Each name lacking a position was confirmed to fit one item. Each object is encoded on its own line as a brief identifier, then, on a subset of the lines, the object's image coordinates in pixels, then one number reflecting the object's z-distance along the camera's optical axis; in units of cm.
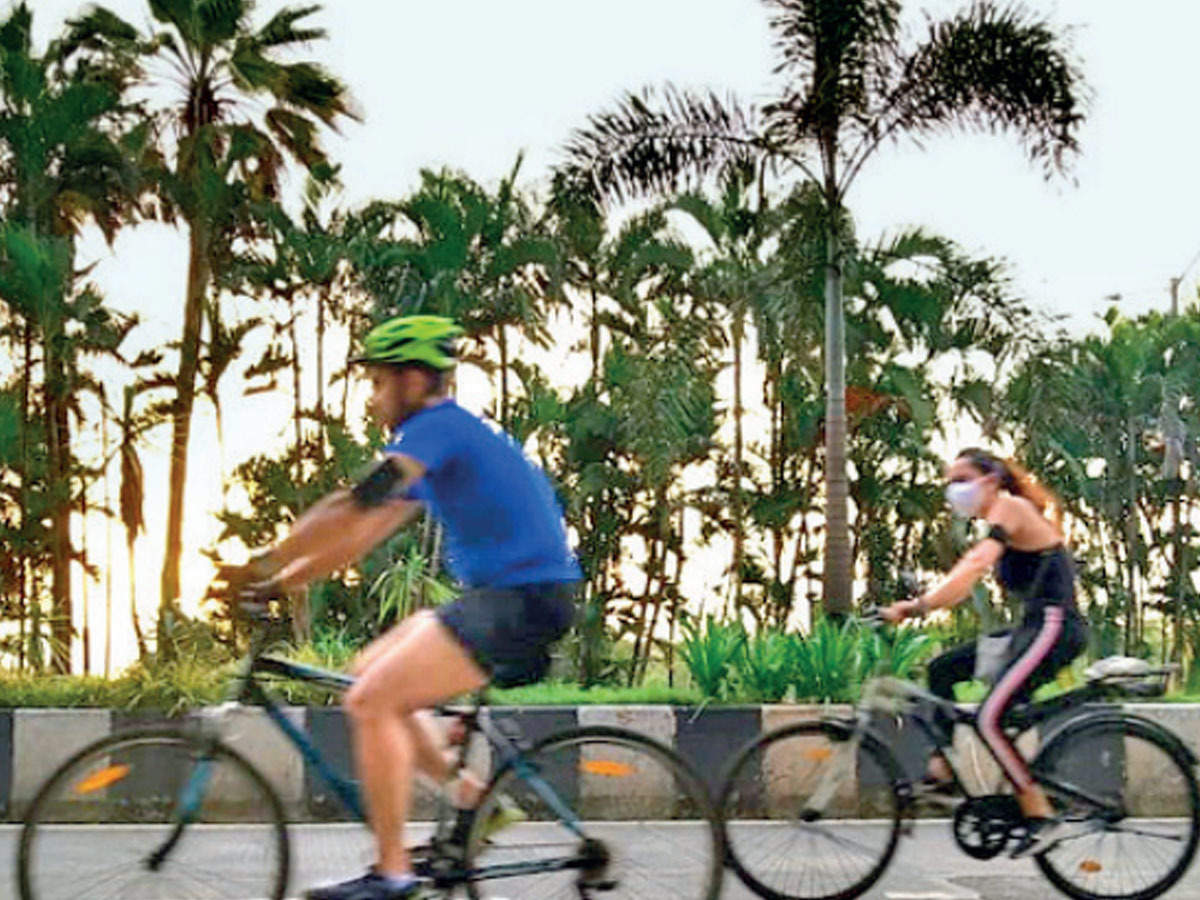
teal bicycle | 621
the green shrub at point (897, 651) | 1218
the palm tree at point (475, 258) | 3894
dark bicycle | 783
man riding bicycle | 589
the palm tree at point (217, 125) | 4094
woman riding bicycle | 821
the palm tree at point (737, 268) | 2311
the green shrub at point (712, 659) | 1196
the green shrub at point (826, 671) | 1205
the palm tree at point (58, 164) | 3781
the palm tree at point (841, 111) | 2225
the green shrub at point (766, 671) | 1199
